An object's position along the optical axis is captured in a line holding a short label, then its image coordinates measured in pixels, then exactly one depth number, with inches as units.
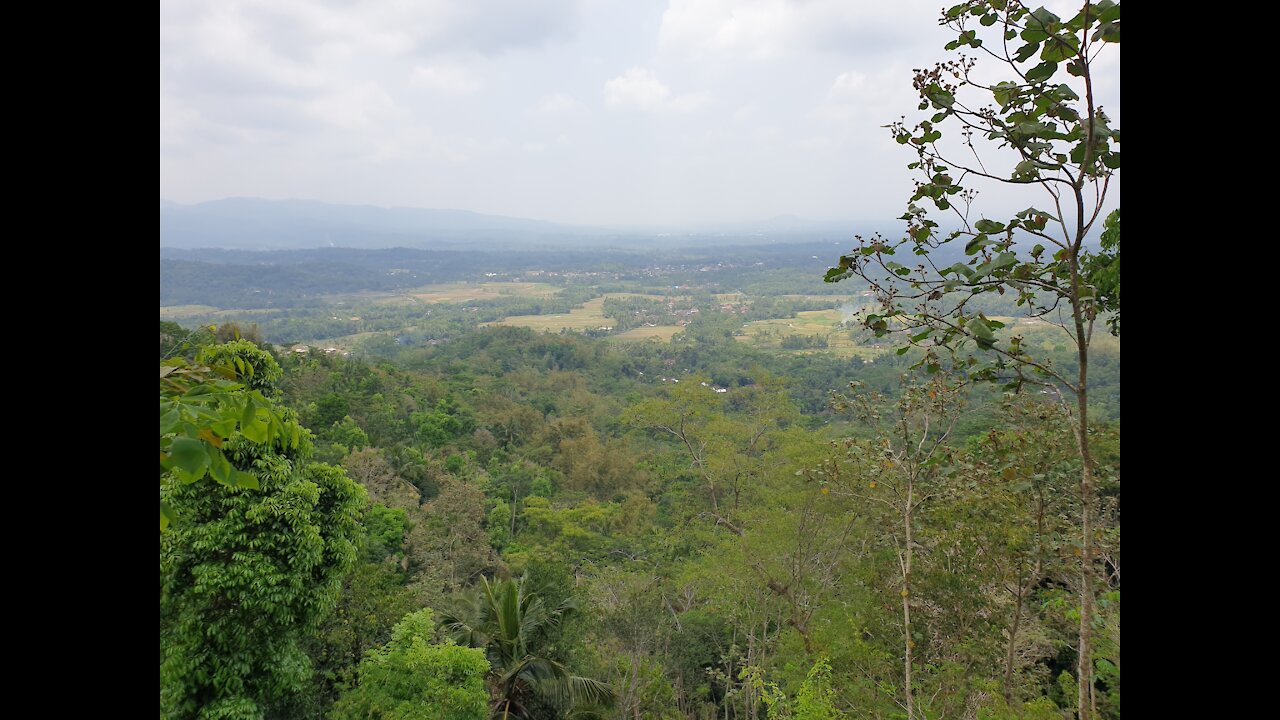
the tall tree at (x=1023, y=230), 200.0
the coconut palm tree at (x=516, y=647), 976.2
